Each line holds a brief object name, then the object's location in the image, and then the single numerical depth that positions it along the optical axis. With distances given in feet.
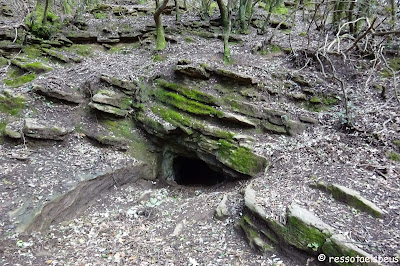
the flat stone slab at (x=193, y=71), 28.76
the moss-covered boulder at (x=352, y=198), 15.27
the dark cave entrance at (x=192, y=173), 31.94
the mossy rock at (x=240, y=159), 22.72
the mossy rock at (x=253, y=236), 15.63
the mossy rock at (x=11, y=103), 24.59
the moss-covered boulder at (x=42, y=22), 35.42
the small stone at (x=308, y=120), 25.39
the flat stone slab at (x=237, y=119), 25.52
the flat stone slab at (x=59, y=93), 26.30
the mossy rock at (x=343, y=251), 12.41
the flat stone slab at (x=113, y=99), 27.12
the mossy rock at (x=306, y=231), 14.07
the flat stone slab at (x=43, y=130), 22.57
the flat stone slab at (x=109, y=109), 26.66
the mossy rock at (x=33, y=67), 29.32
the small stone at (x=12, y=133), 22.08
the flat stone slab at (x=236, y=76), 27.91
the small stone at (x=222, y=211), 18.88
